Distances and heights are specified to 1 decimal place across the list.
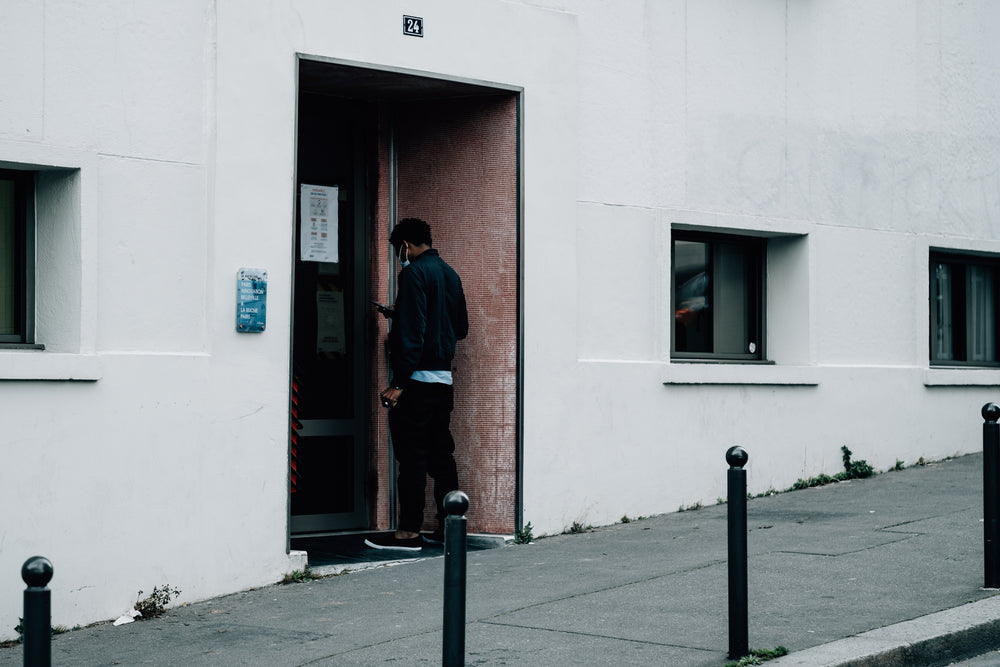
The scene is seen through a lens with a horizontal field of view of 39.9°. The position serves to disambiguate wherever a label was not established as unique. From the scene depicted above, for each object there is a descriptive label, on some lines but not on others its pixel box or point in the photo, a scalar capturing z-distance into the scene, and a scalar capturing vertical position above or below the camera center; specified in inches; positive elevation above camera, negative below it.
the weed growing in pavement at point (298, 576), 329.1 -53.5
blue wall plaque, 322.7 +12.5
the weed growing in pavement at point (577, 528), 388.2 -48.9
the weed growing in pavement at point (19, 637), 280.5 -58.6
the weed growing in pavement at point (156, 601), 300.8 -54.6
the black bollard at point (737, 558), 233.0 -34.6
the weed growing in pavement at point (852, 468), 462.9 -37.3
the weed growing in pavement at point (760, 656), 234.6 -51.6
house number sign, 356.5 +85.2
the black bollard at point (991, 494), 286.7 -28.6
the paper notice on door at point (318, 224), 383.6 +36.4
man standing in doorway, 364.5 -5.5
